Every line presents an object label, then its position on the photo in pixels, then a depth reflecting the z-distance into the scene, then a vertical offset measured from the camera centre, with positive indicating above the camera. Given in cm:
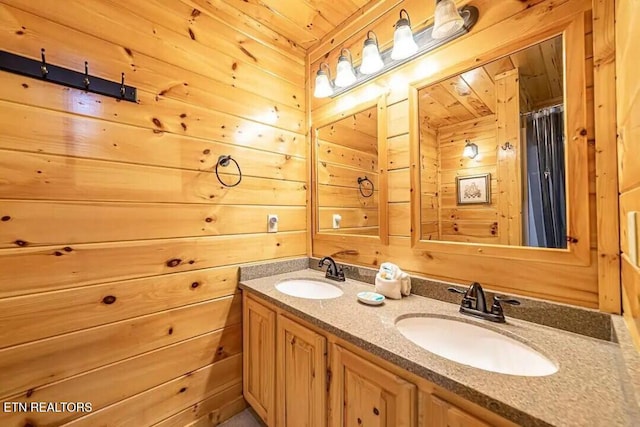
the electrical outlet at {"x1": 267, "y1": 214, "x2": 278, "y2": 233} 173 -5
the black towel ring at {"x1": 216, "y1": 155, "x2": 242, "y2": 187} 150 +32
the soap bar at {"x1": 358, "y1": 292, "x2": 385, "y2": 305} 115 -38
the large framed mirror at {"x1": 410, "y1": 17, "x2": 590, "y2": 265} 90 +24
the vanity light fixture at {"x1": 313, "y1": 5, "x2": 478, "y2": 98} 111 +85
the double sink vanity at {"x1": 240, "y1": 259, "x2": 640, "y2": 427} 58 -45
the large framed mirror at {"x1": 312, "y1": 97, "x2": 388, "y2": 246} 152 +28
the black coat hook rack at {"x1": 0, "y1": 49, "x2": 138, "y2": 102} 96 +58
